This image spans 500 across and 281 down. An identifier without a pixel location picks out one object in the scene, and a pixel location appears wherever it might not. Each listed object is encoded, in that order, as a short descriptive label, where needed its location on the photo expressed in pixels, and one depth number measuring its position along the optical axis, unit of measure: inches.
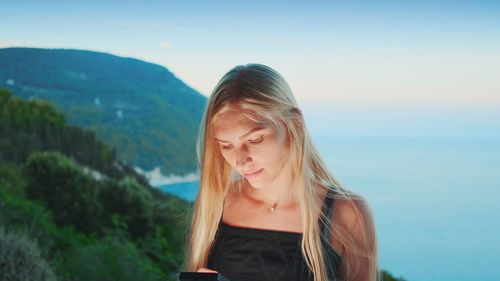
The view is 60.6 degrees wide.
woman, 48.8
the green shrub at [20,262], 98.1
